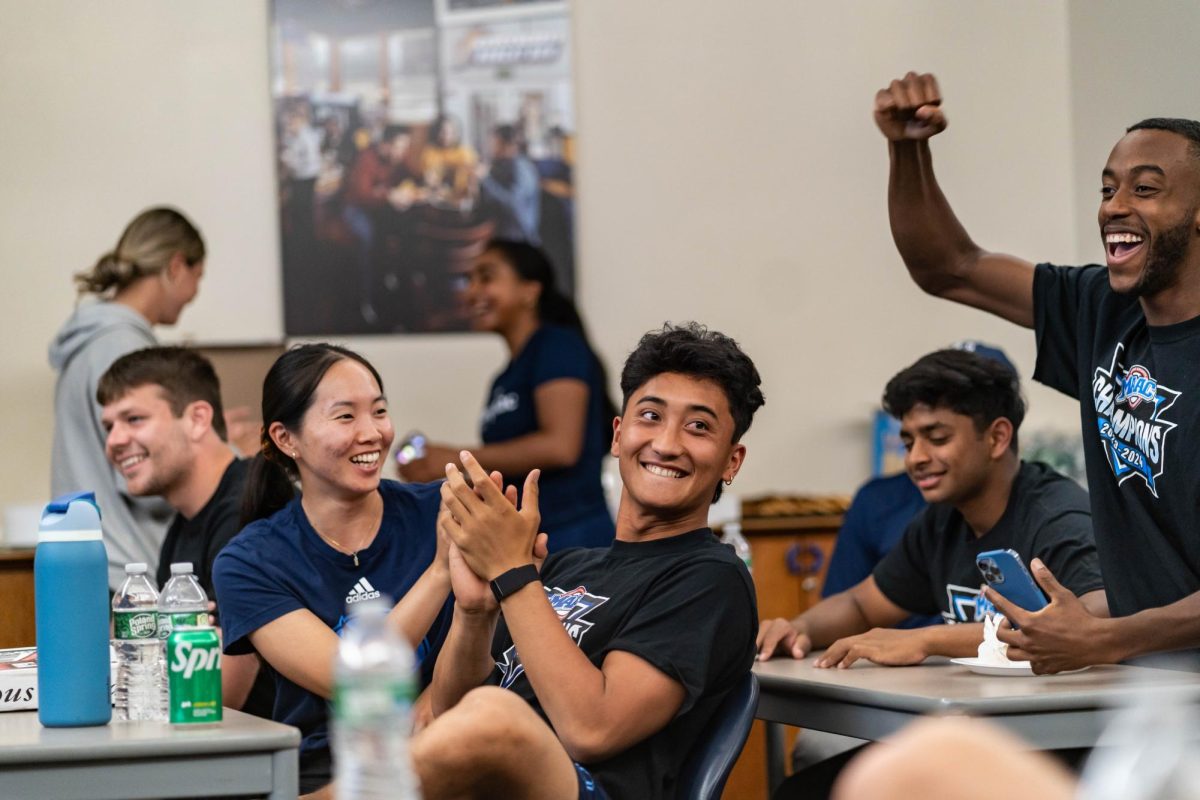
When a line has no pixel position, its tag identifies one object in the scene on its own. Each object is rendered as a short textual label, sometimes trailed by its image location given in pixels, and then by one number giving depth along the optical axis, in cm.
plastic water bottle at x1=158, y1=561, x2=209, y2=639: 439
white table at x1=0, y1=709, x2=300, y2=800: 353
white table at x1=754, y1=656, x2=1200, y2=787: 406
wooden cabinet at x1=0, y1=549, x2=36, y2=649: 746
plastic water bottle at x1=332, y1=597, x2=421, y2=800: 170
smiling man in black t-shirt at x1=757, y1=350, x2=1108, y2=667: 578
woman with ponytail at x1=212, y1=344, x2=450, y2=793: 462
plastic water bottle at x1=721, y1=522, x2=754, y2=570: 731
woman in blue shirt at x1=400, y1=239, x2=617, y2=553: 839
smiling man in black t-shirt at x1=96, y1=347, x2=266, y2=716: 616
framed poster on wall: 1021
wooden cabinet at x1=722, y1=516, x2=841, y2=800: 901
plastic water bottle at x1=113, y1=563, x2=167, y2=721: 416
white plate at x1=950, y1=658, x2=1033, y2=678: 476
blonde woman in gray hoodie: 718
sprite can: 381
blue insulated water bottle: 387
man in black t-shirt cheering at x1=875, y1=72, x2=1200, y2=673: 451
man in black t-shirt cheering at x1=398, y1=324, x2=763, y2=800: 371
